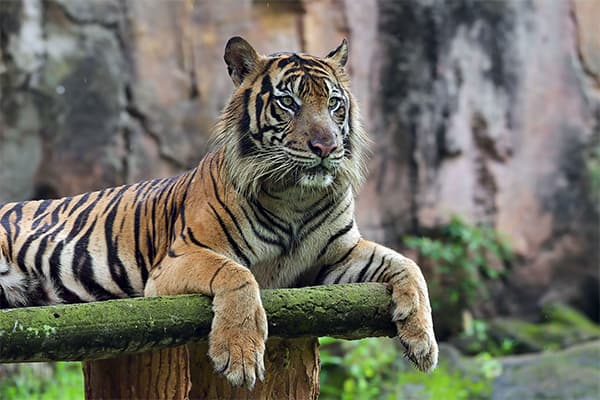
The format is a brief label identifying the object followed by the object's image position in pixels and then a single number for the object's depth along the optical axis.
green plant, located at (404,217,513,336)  15.09
